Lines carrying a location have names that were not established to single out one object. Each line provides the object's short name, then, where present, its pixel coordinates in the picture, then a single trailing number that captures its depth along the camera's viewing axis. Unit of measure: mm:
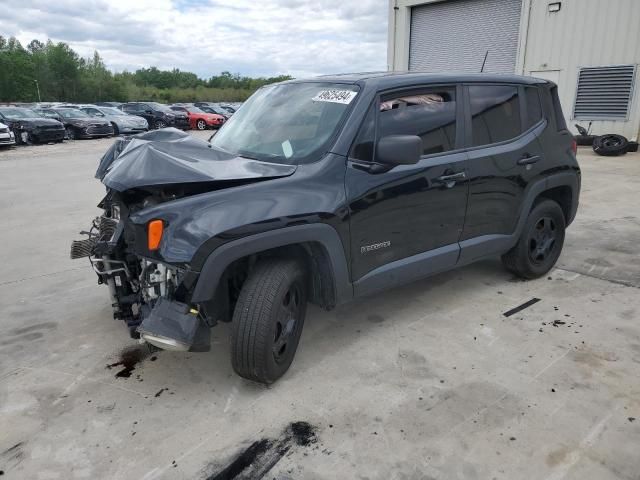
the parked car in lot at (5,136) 16469
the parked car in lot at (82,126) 20484
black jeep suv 2590
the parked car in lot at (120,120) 21812
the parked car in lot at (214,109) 27900
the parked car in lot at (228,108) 30412
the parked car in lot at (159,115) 25359
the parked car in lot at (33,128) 18625
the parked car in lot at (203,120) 25781
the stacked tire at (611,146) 12805
